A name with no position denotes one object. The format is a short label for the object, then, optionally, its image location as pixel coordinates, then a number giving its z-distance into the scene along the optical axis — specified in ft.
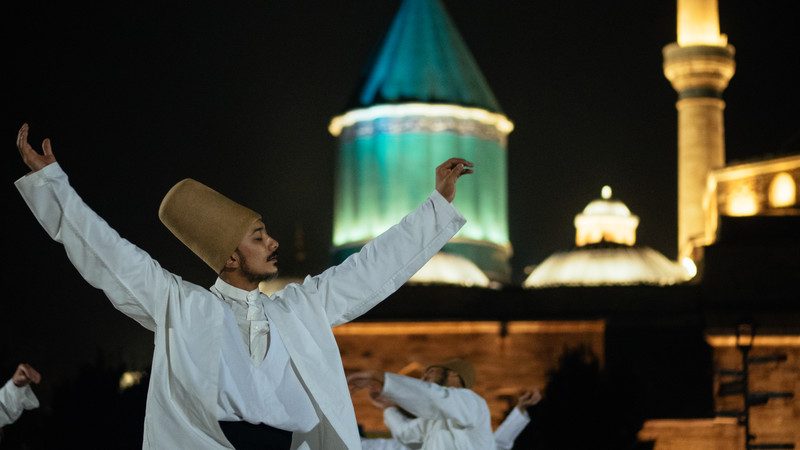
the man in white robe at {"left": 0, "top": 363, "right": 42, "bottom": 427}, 23.80
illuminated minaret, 134.31
